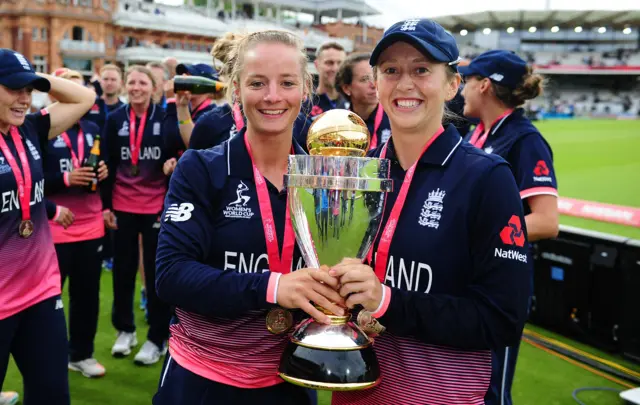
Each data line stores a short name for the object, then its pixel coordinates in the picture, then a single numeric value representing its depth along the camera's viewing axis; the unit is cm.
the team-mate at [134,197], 439
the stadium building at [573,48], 5094
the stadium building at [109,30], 3909
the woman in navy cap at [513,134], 264
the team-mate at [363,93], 412
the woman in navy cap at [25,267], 252
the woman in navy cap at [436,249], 139
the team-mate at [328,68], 514
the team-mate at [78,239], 396
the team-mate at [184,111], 384
